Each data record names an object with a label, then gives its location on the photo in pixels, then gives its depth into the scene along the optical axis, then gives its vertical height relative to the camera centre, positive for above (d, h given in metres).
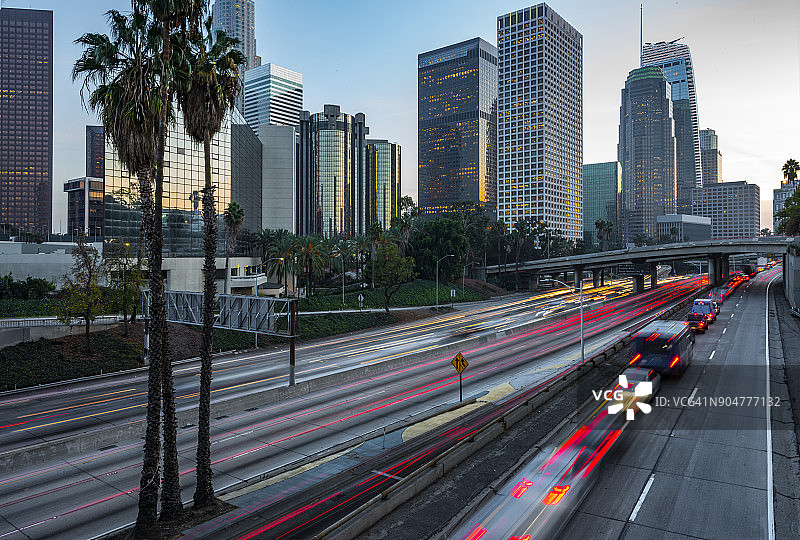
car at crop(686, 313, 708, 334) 46.50 -5.51
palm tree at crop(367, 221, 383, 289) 83.69 +5.49
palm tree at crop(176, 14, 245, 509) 15.46 +5.64
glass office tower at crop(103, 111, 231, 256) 69.50 +10.38
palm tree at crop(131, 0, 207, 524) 14.07 -0.82
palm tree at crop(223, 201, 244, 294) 64.94 +6.43
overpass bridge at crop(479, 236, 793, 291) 88.75 +1.94
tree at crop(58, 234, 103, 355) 38.03 -2.46
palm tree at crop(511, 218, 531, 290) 123.06 +8.62
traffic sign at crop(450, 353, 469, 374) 26.86 -5.51
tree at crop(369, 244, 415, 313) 69.38 -0.22
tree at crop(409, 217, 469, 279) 94.25 +3.72
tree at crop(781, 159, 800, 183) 114.25 +23.34
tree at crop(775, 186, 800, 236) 90.44 +10.38
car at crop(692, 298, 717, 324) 51.70 -4.59
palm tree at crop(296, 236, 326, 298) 73.31 +1.58
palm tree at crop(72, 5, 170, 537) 14.23 +5.17
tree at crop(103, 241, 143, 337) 42.88 -1.12
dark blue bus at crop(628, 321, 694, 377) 28.31 -5.04
